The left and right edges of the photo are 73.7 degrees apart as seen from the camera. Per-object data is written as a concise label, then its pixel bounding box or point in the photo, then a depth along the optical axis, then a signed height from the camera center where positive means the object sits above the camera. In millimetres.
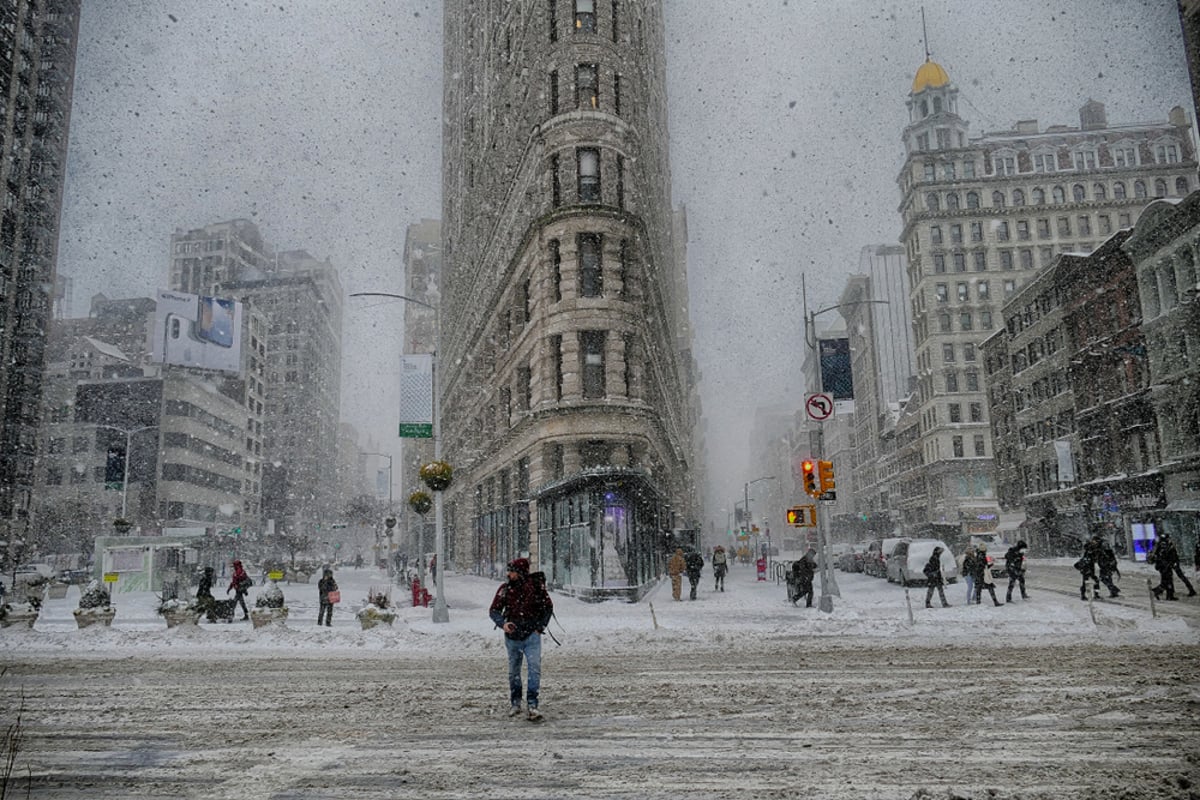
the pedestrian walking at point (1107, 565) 21547 -1242
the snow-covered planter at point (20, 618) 19422 -1635
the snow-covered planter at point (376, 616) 18547 -1759
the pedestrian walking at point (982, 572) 20781 -1300
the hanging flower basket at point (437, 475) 21875 +1718
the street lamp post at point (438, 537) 20344 +22
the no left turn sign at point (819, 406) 23078 +3468
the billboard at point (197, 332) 86250 +23412
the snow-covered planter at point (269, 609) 18719 -1566
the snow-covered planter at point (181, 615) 18984 -1644
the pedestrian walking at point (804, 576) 22766 -1380
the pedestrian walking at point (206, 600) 20688 -1444
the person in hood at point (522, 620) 8578 -911
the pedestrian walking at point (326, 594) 20156 -1312
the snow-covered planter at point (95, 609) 18969 -1472
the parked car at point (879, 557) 34047 -1448
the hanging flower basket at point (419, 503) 30312 +1355
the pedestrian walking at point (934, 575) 20609 -1313
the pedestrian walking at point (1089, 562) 21312 -1138
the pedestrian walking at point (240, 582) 21422 -1018
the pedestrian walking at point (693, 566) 26414 -1165
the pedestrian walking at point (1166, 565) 20969 -1247
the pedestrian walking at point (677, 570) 26094 -1254
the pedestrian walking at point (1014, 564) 21328 -1146
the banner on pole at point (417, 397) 24875 +4426
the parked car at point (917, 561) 27844 -1327
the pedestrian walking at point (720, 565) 30438 -1352
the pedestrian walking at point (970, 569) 21125 -1212
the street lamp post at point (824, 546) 20859 -558
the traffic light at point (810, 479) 22219 +1331
